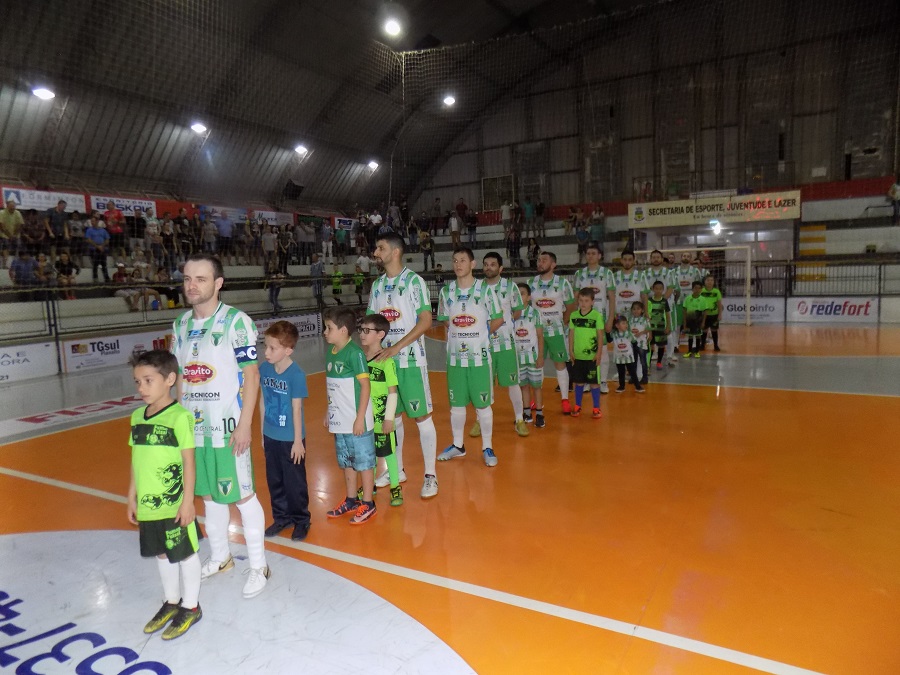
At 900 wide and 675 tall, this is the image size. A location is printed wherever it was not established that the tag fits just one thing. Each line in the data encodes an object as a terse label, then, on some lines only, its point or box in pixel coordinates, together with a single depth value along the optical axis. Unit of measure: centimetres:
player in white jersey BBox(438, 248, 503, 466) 513
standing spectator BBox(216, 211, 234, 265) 1755
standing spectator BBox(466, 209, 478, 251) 2244
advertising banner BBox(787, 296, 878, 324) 1590
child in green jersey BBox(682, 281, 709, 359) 1069
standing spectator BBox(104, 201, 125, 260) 1488
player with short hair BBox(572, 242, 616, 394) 760
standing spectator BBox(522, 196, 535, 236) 2367
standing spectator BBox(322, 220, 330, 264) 2092
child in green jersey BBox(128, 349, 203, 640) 275
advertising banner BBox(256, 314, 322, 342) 1617
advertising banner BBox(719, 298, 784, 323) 1688
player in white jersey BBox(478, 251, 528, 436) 586
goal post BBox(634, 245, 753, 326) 1850
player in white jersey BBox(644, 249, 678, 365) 903
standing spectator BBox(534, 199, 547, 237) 2359
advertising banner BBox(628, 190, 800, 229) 1858
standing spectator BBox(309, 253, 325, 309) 1783
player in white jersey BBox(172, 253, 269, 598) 309
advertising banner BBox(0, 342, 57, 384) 1095
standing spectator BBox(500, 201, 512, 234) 2319
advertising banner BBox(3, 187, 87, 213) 1445
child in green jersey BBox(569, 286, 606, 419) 679
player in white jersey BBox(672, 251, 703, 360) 1096
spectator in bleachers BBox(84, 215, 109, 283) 1394
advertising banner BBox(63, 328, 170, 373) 1204
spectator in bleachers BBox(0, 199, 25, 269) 1264
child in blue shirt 377
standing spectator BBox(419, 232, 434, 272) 2077
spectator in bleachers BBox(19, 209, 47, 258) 1295
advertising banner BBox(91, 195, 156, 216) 1625
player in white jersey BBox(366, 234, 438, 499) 450
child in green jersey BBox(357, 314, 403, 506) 413
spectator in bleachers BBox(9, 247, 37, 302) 1231
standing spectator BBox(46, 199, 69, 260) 1341
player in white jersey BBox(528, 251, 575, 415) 702
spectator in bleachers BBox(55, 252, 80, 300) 1324
